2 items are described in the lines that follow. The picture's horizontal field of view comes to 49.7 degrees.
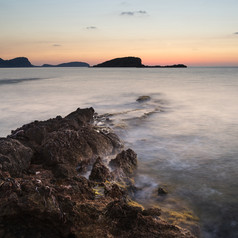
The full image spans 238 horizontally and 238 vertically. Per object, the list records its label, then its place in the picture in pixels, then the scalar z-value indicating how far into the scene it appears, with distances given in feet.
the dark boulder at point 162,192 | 18.54
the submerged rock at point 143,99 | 70.48
